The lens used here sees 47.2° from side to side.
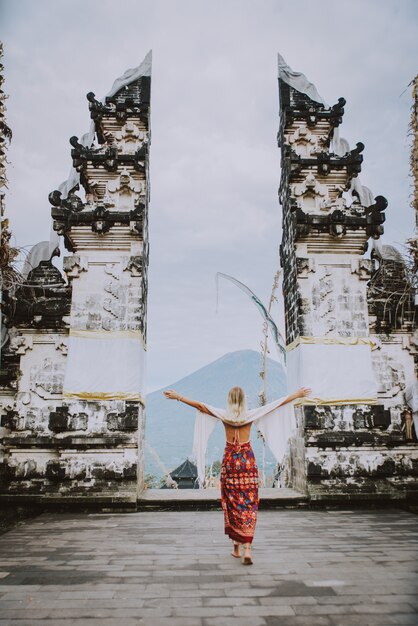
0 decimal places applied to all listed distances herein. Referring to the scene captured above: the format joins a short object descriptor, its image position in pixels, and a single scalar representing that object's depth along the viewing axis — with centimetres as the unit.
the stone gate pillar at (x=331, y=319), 793
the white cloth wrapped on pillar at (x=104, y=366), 816
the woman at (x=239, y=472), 474
